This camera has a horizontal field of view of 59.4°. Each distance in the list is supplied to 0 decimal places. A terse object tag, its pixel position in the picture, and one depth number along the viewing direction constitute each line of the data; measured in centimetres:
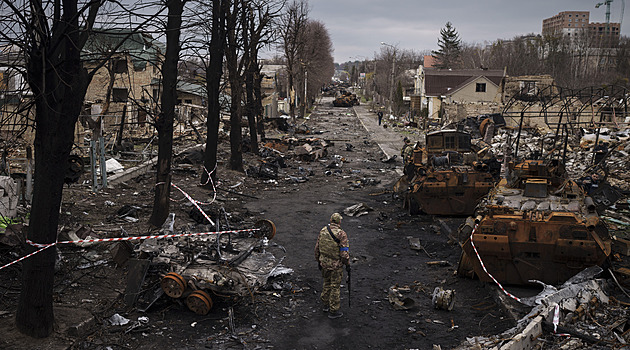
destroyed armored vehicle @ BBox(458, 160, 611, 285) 880
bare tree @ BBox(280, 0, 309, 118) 4409
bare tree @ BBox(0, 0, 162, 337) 603
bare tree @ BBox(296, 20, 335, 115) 5672
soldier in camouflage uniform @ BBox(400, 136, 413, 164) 1924
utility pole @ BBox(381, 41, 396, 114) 5791
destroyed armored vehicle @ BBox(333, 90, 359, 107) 8219
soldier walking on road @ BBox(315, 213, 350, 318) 853
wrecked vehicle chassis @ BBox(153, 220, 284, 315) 805
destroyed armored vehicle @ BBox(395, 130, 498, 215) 1480
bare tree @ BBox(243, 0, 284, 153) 2297
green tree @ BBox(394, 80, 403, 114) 6203
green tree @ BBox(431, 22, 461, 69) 9512
